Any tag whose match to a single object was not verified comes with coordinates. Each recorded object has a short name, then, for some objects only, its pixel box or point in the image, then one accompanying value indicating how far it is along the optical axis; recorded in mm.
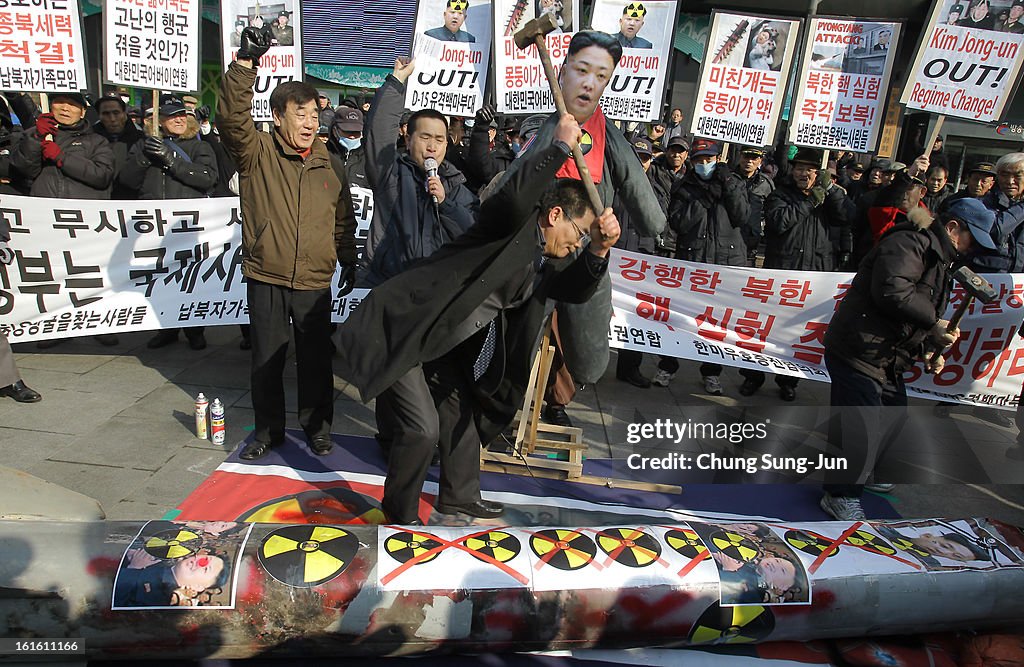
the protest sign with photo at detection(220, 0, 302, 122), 5559
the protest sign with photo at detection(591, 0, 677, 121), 6340
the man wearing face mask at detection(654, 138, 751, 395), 5453
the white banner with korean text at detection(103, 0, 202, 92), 5570
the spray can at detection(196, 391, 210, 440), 4039
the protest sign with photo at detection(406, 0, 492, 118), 6098
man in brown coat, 3449
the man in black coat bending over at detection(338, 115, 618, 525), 2580
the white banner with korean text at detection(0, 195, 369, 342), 4906
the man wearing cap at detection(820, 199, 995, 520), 3355
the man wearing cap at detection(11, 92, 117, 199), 5062
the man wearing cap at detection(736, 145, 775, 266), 5508
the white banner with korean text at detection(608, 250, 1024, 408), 5062
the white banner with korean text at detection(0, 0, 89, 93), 5332
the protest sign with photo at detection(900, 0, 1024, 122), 5660
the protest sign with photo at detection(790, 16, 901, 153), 6035
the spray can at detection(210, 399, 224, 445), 3965
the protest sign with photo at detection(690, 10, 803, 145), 6070
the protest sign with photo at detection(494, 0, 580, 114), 6414
